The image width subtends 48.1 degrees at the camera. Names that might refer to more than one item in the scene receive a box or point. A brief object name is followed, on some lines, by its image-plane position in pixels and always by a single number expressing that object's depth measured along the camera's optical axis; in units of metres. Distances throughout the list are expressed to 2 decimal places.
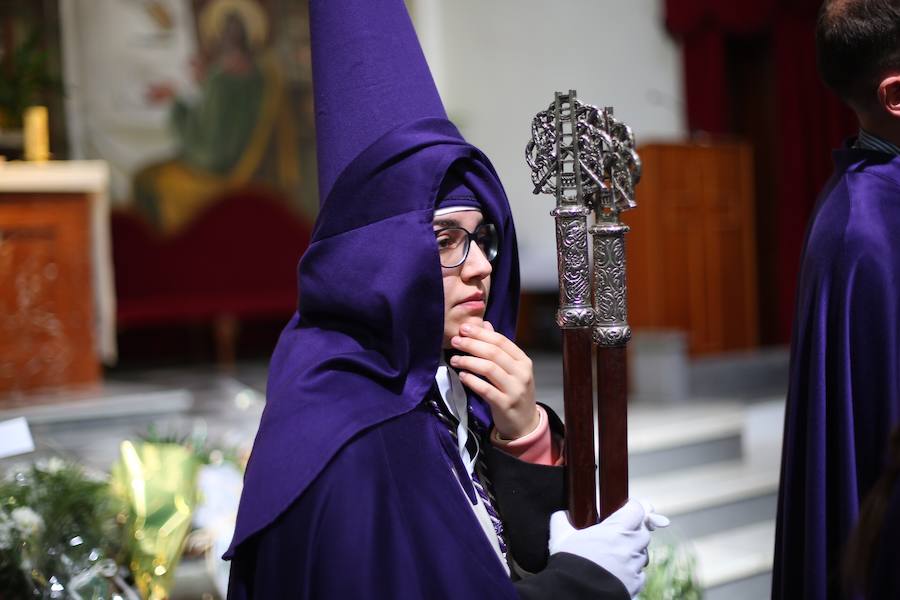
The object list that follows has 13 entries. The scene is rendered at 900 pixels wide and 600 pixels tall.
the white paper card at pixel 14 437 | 2.11
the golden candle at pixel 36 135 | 5.70
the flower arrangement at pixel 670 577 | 2.46
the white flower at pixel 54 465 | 2.56
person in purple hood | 1.42
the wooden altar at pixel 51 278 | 5.19
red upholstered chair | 8.40
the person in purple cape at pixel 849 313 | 1.73
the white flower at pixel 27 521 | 2.25
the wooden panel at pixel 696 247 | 6.60
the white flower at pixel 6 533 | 2.22
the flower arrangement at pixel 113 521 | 2.23
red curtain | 8.20
